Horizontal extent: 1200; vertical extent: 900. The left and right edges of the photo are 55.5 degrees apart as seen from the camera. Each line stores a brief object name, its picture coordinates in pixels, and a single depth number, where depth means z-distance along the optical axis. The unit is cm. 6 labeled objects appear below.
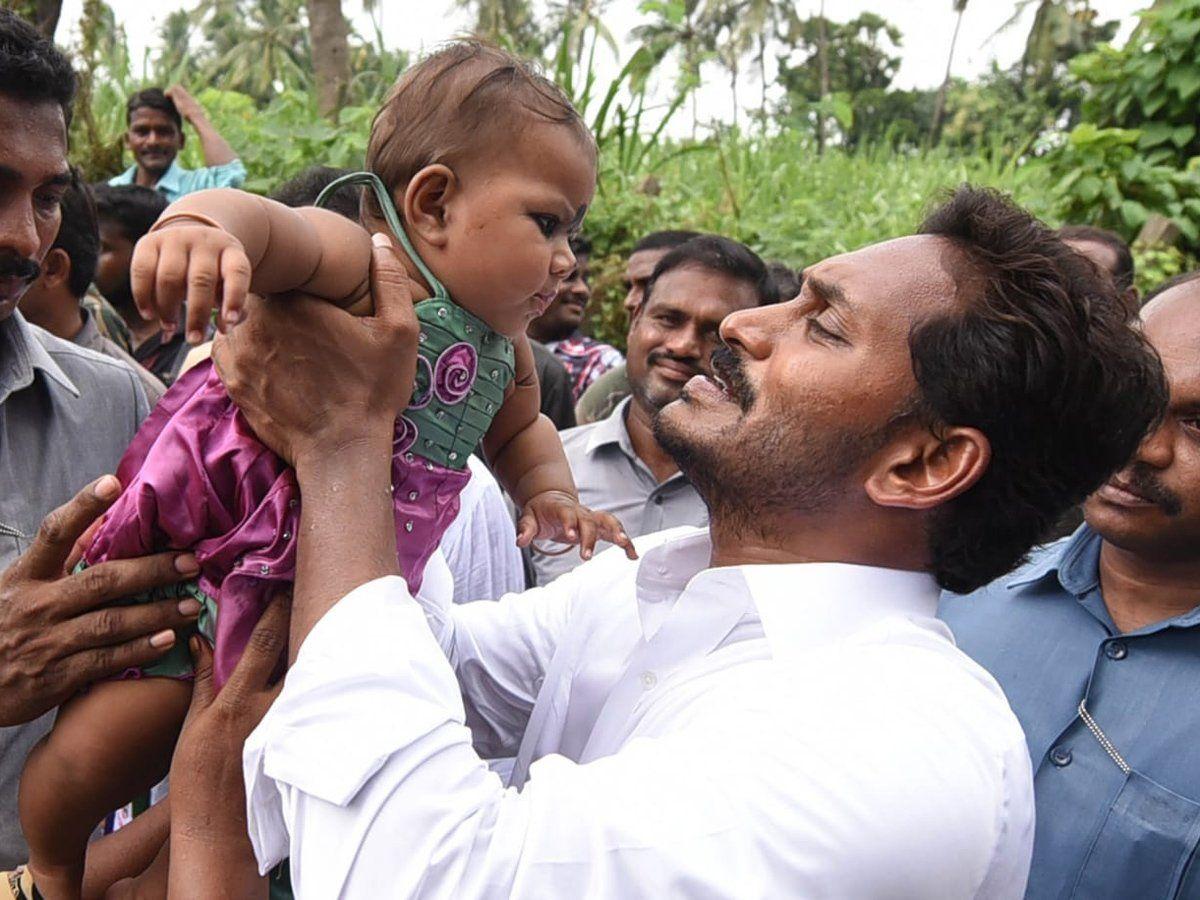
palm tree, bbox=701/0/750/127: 3395
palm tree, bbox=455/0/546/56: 1034
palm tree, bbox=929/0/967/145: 3143
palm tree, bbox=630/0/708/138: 898
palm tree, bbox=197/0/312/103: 3088
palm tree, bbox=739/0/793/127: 3456
